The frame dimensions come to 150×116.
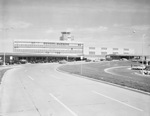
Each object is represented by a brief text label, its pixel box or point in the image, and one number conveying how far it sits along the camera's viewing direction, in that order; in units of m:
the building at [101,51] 111.59
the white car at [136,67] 47.28
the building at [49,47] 97.48
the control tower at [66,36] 139.18
